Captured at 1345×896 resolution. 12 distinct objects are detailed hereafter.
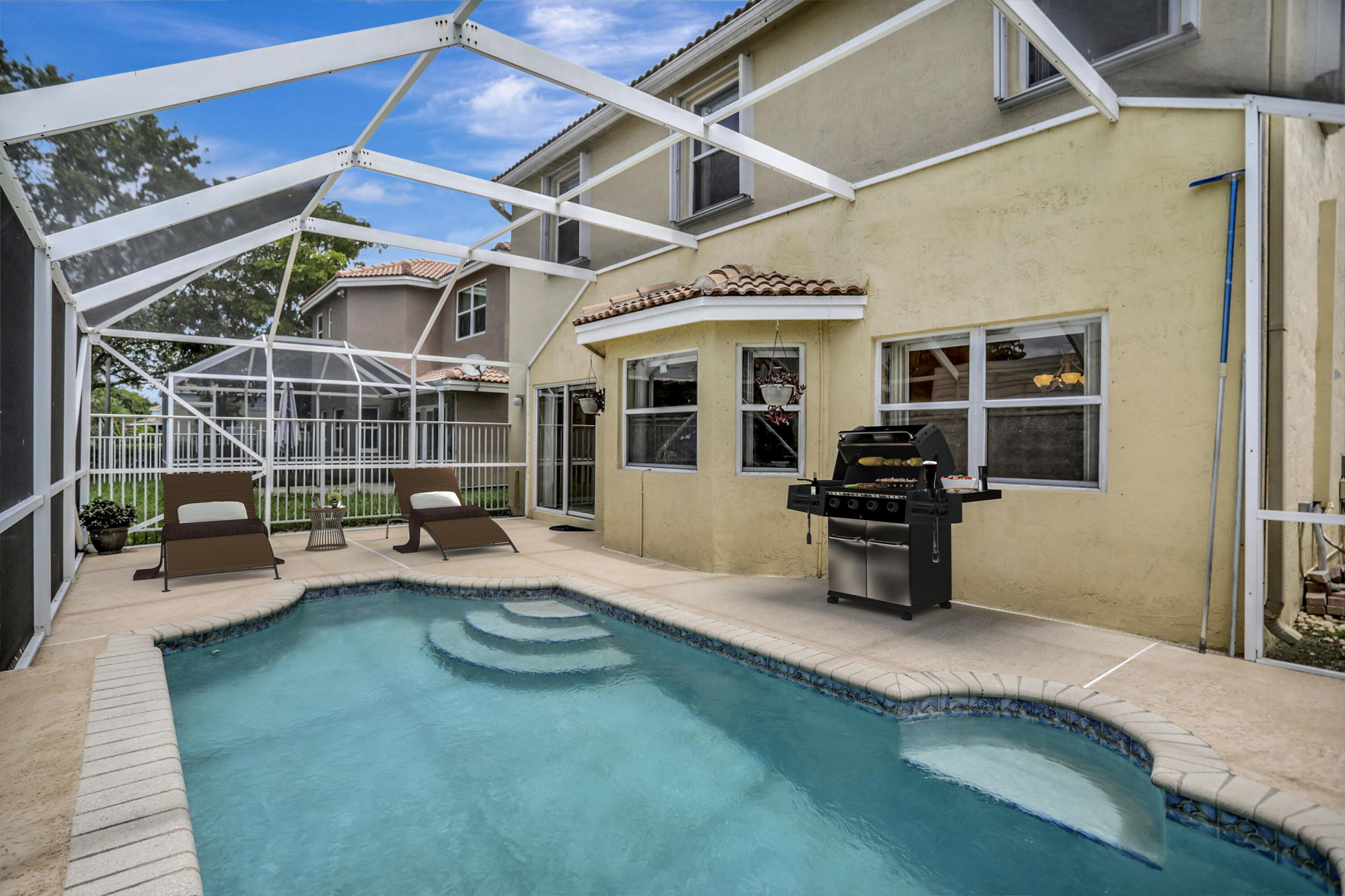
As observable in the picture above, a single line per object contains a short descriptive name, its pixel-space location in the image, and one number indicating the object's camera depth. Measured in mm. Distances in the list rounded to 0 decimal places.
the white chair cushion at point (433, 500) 9609
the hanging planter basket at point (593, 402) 10164
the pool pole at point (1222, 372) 4836
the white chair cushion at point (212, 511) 7945
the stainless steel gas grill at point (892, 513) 5645
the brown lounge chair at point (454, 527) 8859
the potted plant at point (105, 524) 8992
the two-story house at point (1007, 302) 5113
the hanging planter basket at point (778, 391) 7219
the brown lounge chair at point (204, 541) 7047
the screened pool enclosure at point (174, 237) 3832
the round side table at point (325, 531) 9492
